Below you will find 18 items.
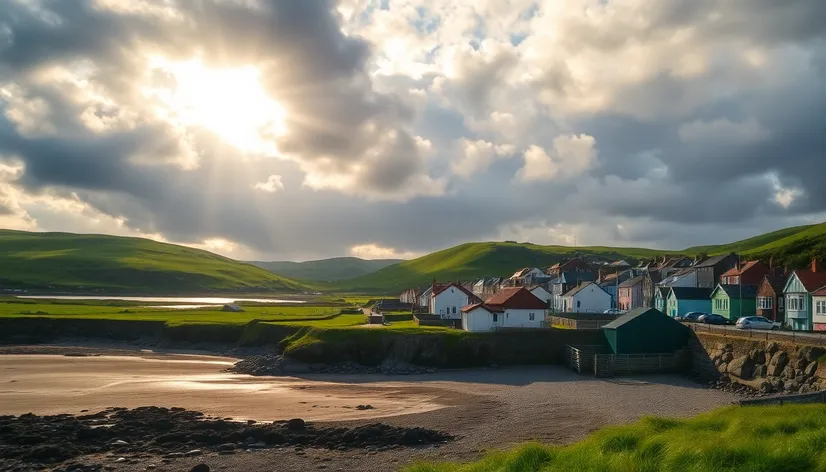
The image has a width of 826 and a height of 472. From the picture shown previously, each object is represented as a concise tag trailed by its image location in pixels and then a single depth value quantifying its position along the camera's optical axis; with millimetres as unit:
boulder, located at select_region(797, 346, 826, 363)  37406
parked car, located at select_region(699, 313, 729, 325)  63194
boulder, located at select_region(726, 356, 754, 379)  42406
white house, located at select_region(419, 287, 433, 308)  99300
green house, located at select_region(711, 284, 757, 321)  67750
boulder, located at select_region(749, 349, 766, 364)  41906
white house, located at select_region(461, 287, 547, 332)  60906
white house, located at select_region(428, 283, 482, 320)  79250
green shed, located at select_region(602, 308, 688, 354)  51969
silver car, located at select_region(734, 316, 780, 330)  53500
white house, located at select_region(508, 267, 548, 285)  126125
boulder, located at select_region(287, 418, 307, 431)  30575
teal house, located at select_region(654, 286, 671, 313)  80062
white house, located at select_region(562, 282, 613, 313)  89812
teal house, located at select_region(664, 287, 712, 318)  75062
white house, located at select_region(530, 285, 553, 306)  105650
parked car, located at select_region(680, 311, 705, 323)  67012
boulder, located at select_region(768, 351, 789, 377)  39656
